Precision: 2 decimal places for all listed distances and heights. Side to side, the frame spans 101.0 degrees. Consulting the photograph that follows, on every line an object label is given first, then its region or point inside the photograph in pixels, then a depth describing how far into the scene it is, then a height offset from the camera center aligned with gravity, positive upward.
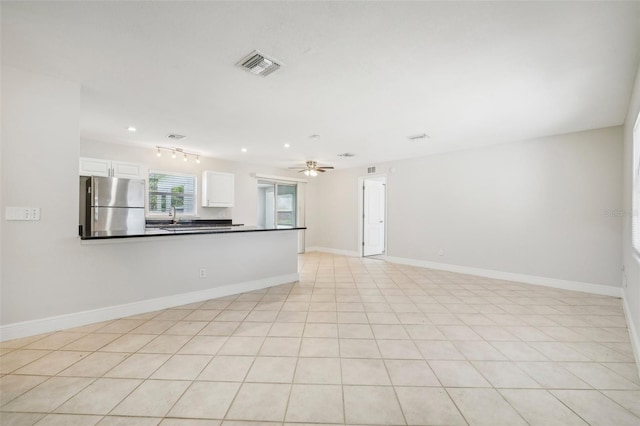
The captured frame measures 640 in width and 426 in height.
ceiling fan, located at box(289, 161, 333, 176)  6.06 +1.02
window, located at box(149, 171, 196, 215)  5.58 +0.41
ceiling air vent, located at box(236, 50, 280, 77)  2.25 +1.33
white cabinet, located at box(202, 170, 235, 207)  6.04 +0.54
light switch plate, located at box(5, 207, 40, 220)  2.45 -0.03
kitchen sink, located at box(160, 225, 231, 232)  5.40 -0.32
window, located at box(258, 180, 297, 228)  7.47 +0.26
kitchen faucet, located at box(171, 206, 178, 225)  5.61 -0.06
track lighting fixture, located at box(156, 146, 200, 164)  5.46 +1.28
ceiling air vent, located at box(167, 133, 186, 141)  4.52 +1.31
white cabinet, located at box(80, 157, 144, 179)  4.60 +0.79
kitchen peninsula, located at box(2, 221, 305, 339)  2.82 -0.79
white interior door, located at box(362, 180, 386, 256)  7.35 -0.09
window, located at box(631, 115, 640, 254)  2.43 +0.23
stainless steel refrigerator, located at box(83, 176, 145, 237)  4.36 +0.12
